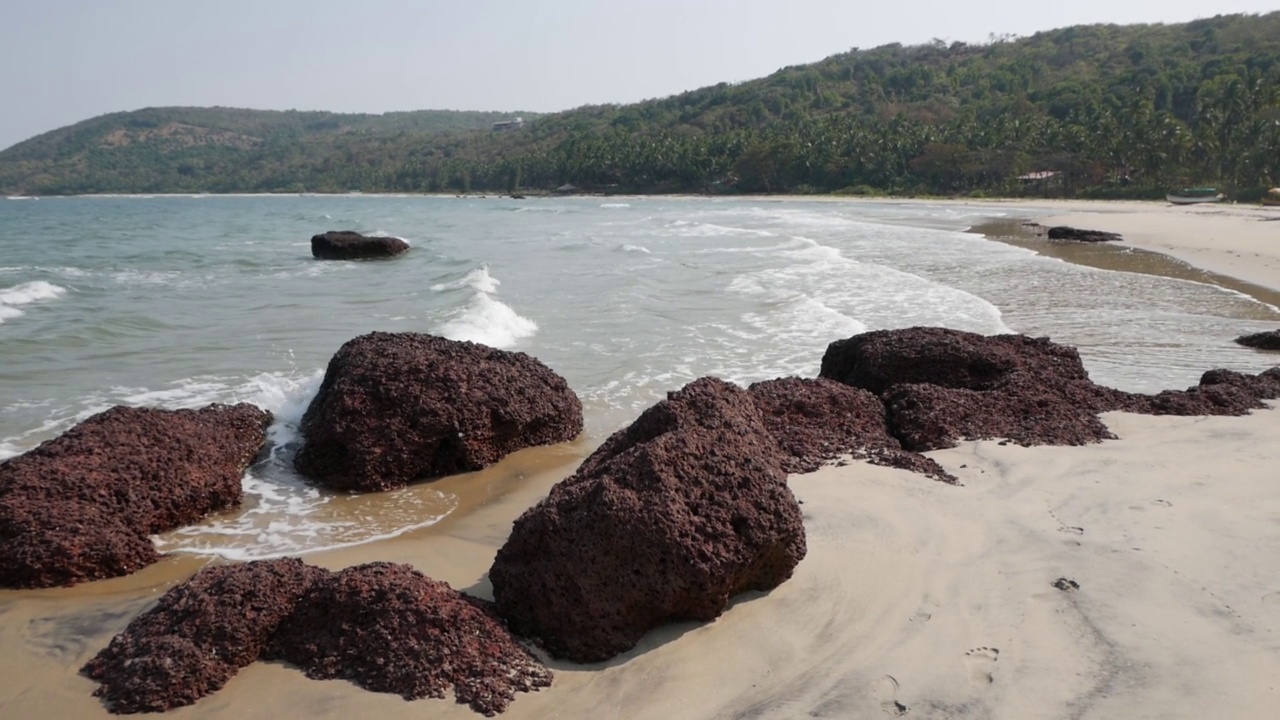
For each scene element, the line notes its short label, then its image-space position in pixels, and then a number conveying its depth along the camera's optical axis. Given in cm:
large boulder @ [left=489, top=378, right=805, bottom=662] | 395
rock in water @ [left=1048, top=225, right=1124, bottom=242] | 2878
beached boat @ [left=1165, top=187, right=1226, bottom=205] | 5097
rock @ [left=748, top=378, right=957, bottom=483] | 626
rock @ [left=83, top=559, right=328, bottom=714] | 361
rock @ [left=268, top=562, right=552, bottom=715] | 362
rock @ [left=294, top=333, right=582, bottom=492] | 654
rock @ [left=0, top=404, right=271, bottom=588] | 491
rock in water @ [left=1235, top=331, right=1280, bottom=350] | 1082
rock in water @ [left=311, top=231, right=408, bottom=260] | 2627
